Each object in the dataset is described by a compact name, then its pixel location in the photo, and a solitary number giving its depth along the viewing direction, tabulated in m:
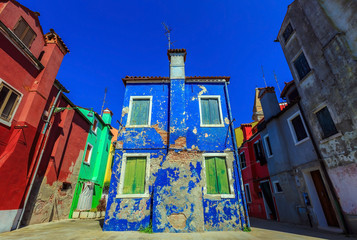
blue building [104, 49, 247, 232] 7.62
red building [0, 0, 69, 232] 7.15
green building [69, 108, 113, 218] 13.81
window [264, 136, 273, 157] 13.28
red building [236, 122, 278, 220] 13.45
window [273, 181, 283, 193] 12.06
